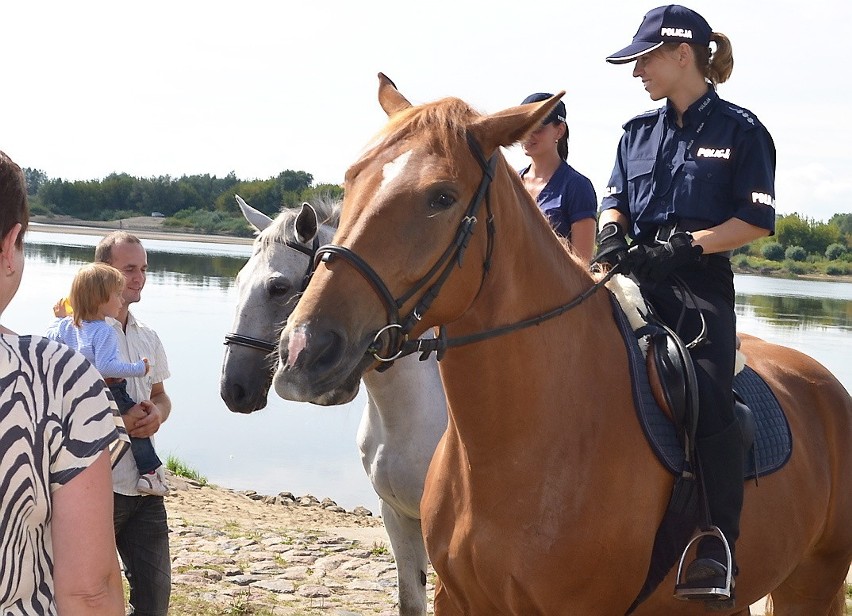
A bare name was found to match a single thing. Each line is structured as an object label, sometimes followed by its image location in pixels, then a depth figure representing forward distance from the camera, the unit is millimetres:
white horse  5020
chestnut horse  2932
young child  4500
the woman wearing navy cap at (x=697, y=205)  3744
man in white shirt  4535
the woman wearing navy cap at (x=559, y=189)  5375
